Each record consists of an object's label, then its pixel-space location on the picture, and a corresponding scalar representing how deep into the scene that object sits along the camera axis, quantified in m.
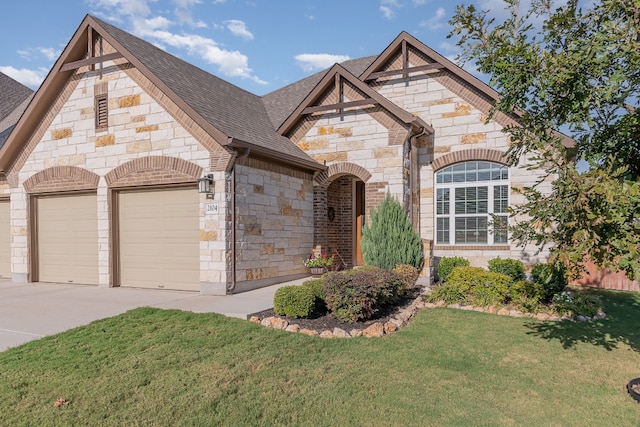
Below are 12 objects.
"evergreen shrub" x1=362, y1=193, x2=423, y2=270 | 10.66
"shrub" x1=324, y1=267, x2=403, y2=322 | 7.25
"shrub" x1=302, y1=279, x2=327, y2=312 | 7.71
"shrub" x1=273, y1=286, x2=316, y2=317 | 7.36
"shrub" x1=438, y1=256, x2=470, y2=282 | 11.69
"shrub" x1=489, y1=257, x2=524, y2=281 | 10.45
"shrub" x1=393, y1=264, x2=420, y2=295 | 9.38
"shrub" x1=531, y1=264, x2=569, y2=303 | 8.72
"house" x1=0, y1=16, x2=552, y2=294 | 10.39
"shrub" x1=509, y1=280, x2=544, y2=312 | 8.25
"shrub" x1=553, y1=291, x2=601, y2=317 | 7.97
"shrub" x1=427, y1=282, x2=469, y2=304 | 8.81
